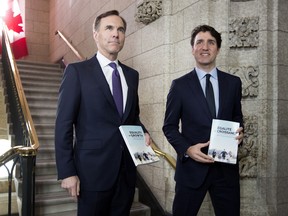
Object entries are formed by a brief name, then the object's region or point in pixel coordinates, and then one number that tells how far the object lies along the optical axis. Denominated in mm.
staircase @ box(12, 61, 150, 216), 3713
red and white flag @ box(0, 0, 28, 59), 9688
